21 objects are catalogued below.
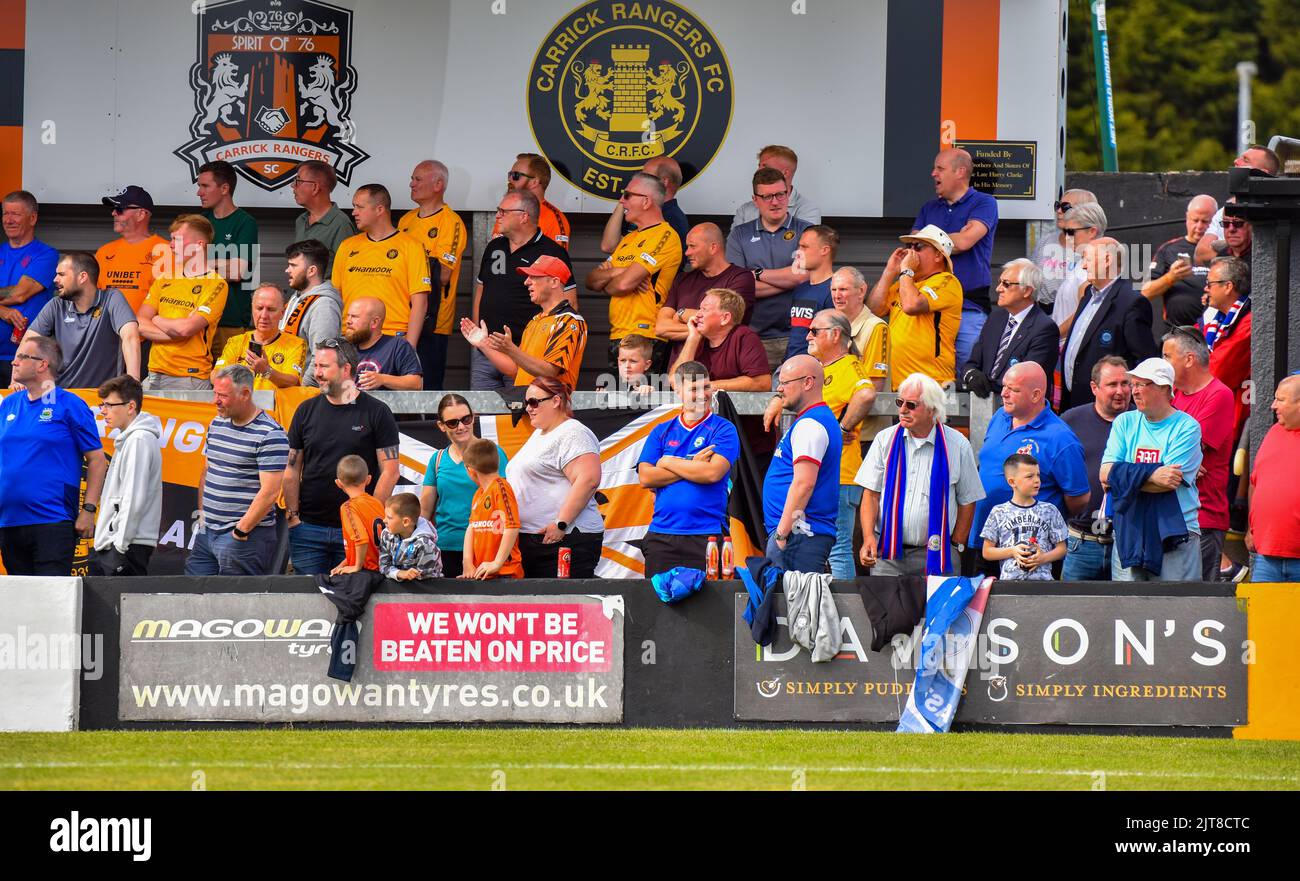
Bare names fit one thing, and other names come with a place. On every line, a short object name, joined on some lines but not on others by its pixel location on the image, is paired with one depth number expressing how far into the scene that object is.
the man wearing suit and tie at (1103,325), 12.62
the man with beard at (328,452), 11.96
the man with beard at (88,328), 14.05
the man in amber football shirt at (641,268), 14.02
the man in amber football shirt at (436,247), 14.73
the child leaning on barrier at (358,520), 11.13
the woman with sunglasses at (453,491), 11.98
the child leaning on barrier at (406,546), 10.93
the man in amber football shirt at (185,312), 13.99
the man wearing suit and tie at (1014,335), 12.46
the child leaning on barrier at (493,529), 11.27
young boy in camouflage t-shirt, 10.95
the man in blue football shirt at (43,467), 12.12
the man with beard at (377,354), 13.23
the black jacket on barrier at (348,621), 10.91
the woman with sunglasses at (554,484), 11.66
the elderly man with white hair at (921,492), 11.14
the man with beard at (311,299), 13.53
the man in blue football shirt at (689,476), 11.28
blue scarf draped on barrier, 10.62
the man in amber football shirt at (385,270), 14.20
